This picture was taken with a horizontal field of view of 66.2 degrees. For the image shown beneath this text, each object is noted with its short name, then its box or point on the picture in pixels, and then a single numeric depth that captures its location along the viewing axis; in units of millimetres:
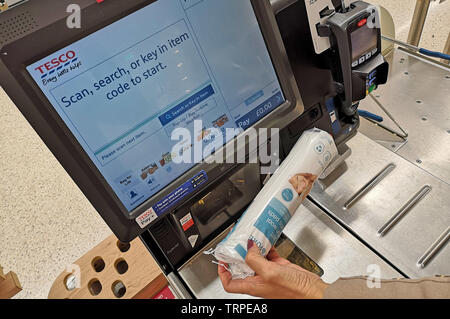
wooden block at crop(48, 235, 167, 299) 1250
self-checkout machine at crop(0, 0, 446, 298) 579
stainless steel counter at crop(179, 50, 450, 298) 926
